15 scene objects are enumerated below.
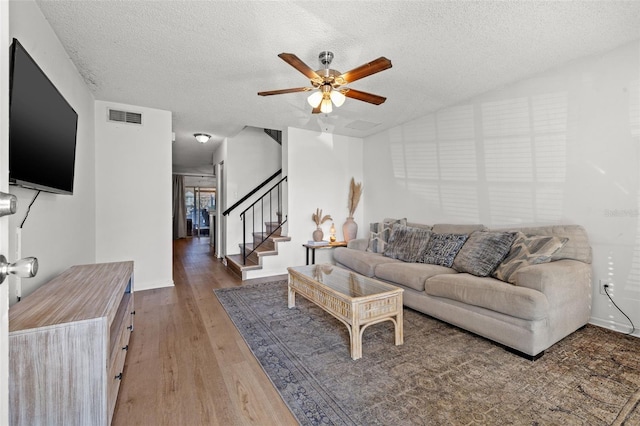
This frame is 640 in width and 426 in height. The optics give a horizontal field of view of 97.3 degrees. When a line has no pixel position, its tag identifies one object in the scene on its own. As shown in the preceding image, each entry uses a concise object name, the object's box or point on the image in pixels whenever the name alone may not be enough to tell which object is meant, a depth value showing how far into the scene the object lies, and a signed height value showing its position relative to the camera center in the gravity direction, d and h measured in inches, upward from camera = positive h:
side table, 176.9 -18.6
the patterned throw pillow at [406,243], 134.6 -13.5
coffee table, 80.0 -25.8
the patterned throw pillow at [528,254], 93.9 -13.7
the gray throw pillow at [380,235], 157.2 -10.7
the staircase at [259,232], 178.2 -10.7
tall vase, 196.7 -9.2
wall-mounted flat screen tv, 54.1 +21.1
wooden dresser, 43.2 -23.0
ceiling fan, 80.5 +43.6
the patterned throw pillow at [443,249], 121.1 -14.8
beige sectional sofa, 79.4 -25.8
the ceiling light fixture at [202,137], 206.1 +60.7
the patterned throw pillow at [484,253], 102.7 -14.4
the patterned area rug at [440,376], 58.5 -40.8
